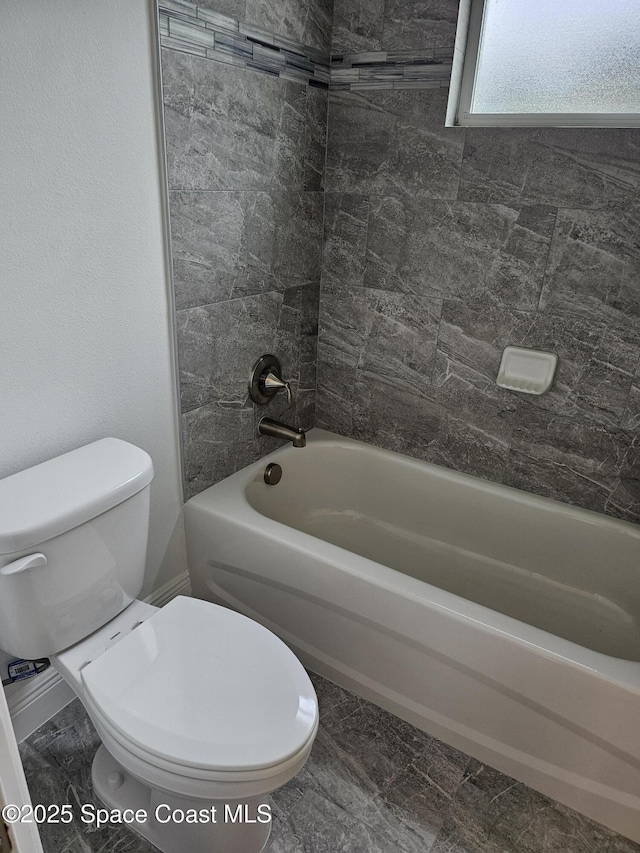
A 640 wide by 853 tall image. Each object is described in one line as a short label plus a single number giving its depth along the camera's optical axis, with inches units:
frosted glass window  62.7
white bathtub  53.7
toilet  43.3
